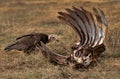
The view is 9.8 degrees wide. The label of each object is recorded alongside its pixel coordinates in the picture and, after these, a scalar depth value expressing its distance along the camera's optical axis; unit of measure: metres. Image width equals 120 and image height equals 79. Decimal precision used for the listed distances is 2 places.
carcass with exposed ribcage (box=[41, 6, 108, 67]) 13.16
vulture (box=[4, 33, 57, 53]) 14.53
